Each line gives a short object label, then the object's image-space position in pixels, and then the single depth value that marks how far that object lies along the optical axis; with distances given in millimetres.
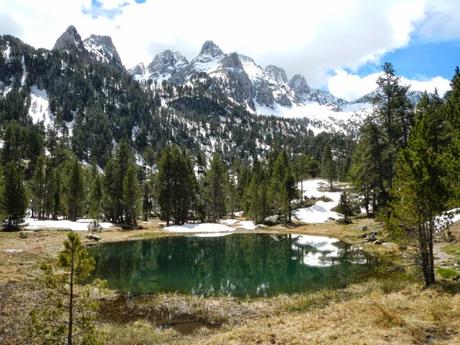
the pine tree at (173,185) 93938
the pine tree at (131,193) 88875
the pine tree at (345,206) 82631
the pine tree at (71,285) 15445
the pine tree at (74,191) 95125
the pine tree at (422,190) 25406
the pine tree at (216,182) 100819
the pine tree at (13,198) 74562
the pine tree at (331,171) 124875
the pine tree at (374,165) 72562
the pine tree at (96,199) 101625
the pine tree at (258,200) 98725
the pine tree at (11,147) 138125
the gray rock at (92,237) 68675
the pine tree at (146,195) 125144
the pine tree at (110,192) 97750
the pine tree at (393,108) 64938
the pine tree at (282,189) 92500
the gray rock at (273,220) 96250
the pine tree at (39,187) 99125
